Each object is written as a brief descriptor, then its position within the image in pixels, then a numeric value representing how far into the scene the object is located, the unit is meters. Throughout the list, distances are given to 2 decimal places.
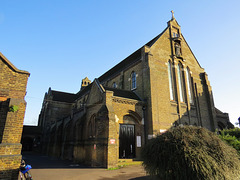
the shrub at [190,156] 5.97
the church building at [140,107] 15.85
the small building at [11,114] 7.86
